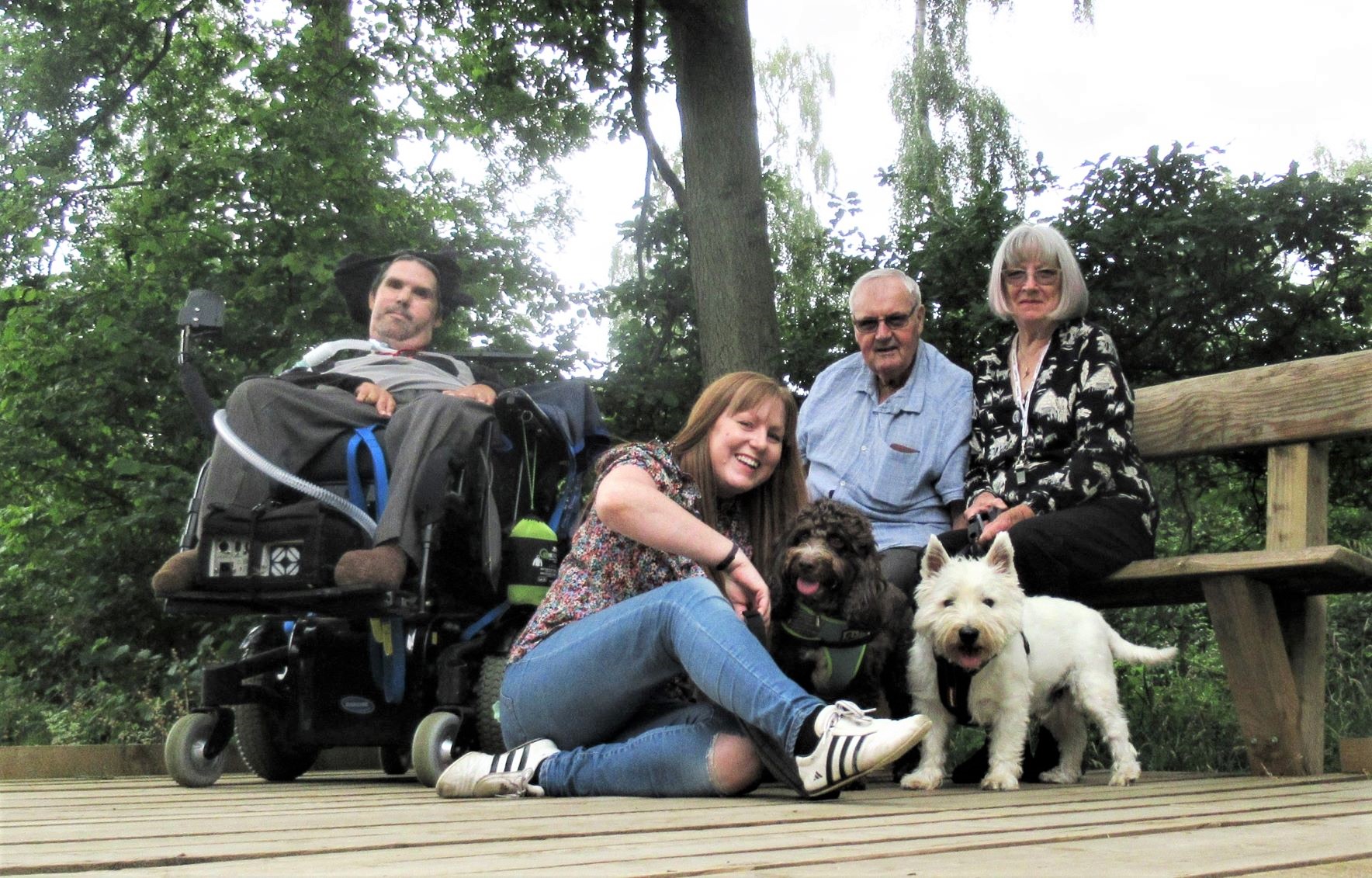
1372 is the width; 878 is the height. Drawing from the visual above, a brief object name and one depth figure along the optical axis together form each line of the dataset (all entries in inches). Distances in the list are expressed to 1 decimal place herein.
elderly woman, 165.6
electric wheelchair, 169.2
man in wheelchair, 165.5
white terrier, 154.0
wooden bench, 156.1
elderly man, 184.2
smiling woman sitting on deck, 121.1
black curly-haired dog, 148.7
